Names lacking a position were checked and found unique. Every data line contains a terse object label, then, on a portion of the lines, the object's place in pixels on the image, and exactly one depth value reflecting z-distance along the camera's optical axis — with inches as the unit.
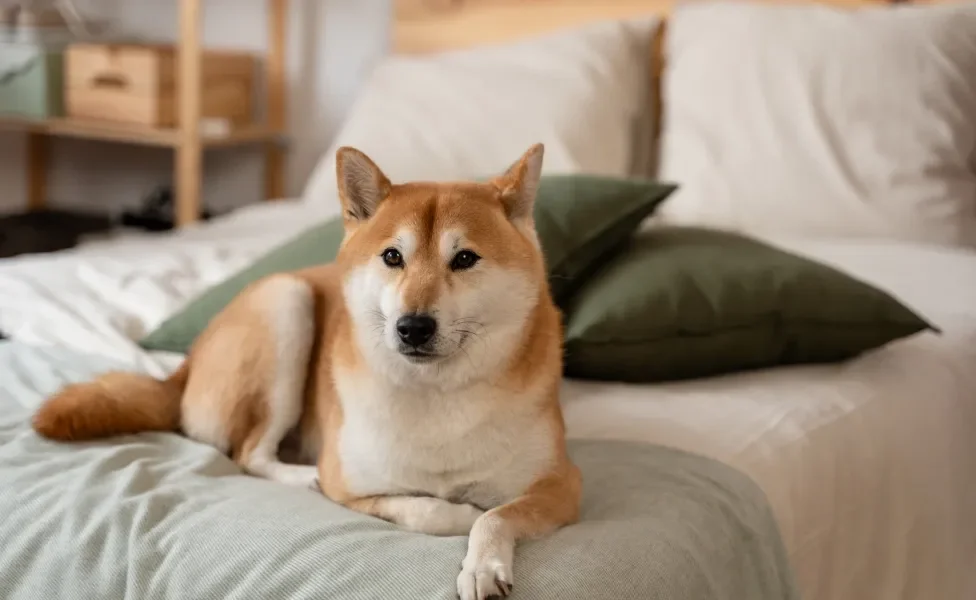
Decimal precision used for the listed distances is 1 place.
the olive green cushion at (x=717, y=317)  53.1
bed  37.6
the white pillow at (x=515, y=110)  86.6
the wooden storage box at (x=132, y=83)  104.7
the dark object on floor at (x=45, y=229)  101.8
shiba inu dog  36.8
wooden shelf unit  103.2
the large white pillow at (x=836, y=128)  77.2
